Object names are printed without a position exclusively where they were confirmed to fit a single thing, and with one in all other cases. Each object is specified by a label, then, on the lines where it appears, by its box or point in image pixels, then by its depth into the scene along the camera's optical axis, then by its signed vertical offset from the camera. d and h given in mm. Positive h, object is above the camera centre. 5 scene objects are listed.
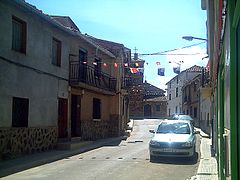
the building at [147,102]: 56625 +2037
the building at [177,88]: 58594 +4781
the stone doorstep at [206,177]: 9812 -1607
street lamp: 19238 +3857
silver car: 14398 -1091
